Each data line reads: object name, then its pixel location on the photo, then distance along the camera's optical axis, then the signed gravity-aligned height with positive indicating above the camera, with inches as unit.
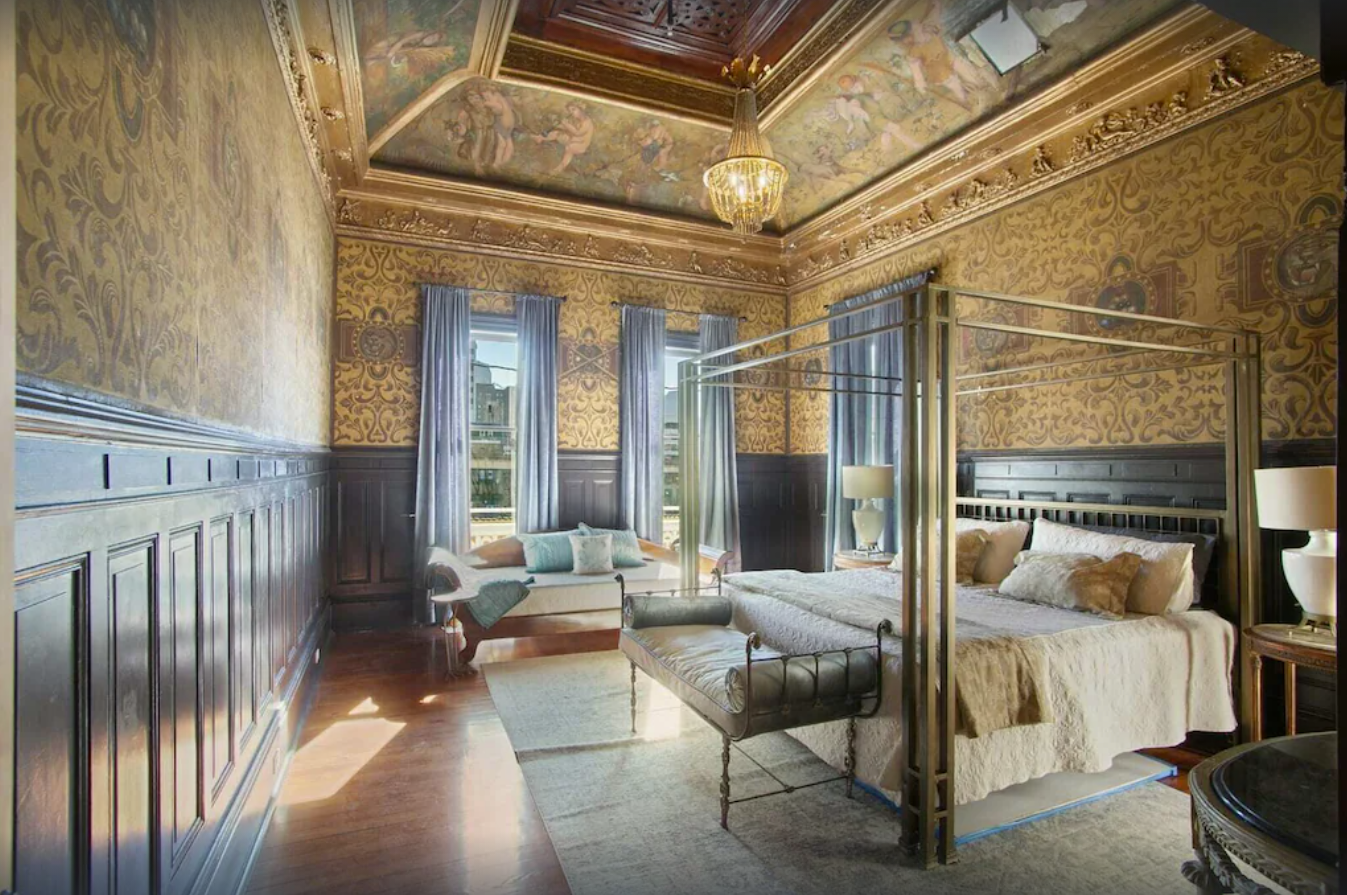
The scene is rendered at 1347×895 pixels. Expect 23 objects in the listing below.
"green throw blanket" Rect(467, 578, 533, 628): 192.1 -40.4
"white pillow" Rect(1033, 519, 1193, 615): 138.3 -25.8
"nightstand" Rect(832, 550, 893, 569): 221.1 -34.6
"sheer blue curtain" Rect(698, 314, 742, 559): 287.6 -6.5
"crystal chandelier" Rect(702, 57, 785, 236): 169.9 +67.8
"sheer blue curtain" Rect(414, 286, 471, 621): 247.3 +8.5
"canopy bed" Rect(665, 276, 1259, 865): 106.2 -31.9
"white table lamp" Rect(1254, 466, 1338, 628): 113.6 -11.9
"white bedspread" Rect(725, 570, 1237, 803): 113.3 -41.2
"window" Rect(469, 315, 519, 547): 269.0 +7.5
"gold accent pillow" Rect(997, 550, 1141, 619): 138.5 -26.9
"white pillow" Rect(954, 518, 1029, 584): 175.8 -25.2
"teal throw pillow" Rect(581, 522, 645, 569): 248.4 -34.6
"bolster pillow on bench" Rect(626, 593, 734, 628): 148.4 -33.9
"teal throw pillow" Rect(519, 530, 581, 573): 239.1 -34.0
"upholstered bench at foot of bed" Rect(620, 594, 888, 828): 106.3 -37.4
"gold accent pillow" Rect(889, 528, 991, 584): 175.9 -25.2
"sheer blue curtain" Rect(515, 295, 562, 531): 260.7 +13.7
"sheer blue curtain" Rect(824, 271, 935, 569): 237.6 +13.4
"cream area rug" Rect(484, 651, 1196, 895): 98.2 -59.4
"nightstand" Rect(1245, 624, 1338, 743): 114.6 -33.3
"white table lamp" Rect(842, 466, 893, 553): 223.1 -13.5
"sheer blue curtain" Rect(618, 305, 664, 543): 275.9 +12.4
